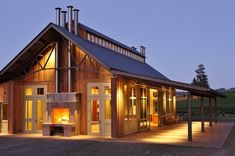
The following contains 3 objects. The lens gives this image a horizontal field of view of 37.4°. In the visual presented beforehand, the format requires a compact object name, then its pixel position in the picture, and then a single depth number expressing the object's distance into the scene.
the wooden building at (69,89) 17.53
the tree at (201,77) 91.44
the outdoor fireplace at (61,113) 17.72
